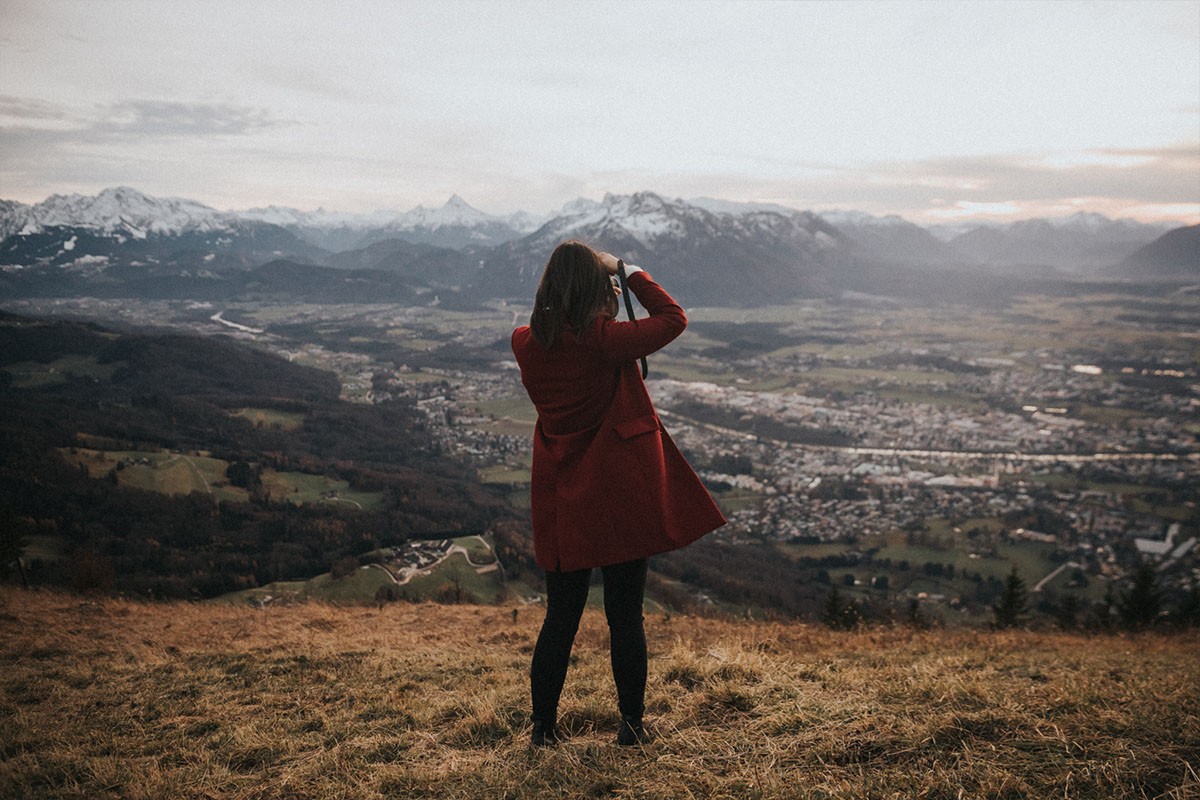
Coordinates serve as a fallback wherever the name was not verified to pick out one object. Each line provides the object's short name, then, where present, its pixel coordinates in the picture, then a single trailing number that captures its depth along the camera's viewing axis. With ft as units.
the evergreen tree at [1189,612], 41.42
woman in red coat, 10.16
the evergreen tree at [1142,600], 52.10
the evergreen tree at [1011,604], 54.75
